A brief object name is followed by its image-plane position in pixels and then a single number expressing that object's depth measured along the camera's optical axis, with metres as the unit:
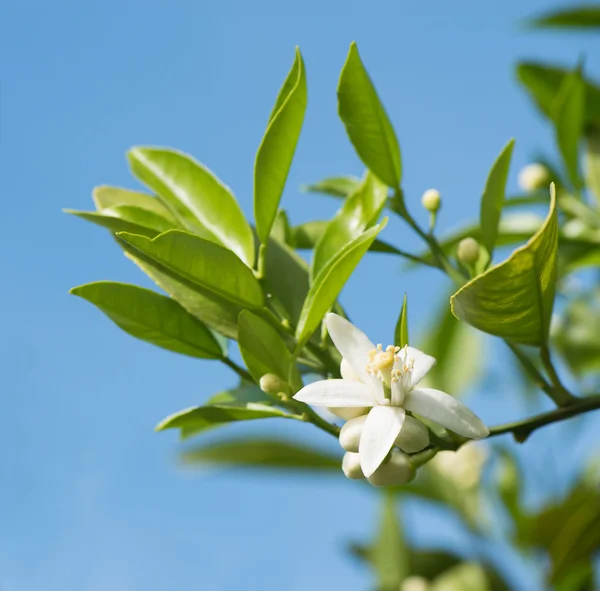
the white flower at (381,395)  0.53
